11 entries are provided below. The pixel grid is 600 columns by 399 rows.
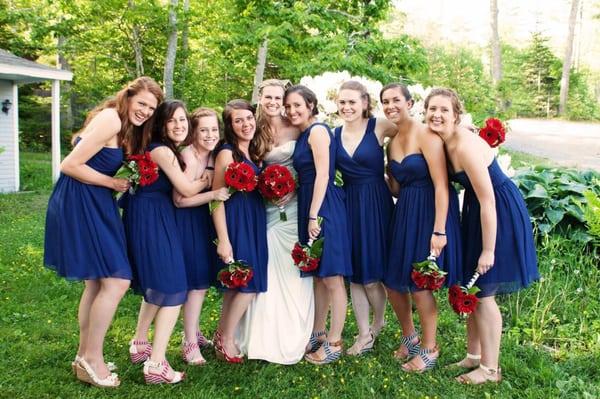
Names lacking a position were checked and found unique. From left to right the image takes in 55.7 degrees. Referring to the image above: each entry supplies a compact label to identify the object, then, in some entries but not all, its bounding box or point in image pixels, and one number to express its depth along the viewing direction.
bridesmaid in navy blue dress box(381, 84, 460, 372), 4.00
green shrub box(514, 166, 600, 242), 6.03
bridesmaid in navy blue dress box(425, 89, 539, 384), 3.79
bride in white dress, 4.52
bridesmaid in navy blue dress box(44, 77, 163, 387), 3.74
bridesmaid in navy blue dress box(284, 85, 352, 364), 4.32
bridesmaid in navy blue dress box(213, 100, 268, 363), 4.27
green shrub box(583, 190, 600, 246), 4.75
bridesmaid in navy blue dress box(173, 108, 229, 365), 4.18
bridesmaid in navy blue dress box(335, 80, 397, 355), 4.41
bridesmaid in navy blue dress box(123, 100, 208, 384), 3.98
